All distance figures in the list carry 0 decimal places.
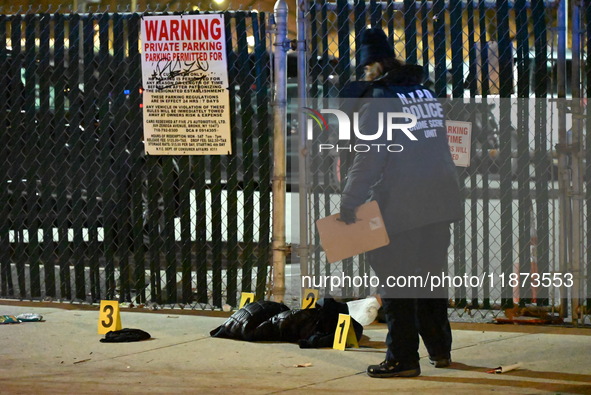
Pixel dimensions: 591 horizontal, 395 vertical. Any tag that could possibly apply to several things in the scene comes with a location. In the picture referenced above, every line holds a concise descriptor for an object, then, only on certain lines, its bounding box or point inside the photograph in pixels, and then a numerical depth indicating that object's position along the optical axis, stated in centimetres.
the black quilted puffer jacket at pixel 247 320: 1408
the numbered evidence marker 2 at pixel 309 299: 1484
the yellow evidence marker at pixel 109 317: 1456
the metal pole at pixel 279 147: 1539
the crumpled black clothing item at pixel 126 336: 1410
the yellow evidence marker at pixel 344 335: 1336
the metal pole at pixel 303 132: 1527
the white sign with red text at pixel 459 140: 1532
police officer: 1164
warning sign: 1605
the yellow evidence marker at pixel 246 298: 1545
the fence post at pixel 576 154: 1456
